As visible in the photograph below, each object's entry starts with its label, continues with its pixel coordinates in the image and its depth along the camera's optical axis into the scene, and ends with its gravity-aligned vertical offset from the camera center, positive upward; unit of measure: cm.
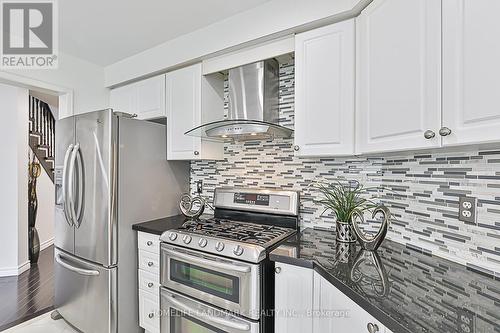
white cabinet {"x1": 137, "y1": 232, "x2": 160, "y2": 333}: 198 -93
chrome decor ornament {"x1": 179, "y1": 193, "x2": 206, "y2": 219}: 222 -37
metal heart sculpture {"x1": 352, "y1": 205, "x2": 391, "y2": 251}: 136 -39
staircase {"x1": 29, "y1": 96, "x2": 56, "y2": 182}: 415 +51
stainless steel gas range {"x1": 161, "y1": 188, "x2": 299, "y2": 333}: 145 -63
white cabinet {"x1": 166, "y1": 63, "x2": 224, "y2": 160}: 220 +47
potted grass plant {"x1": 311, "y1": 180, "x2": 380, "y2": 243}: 157 -26
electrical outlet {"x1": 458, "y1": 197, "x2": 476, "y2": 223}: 116 -21
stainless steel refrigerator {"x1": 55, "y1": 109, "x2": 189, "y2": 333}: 197 -37
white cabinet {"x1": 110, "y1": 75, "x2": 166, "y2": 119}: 243 +64
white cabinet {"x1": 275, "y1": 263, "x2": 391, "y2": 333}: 106 -65
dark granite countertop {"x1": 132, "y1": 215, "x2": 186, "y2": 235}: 196 -50
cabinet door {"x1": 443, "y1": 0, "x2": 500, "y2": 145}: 83 +32
